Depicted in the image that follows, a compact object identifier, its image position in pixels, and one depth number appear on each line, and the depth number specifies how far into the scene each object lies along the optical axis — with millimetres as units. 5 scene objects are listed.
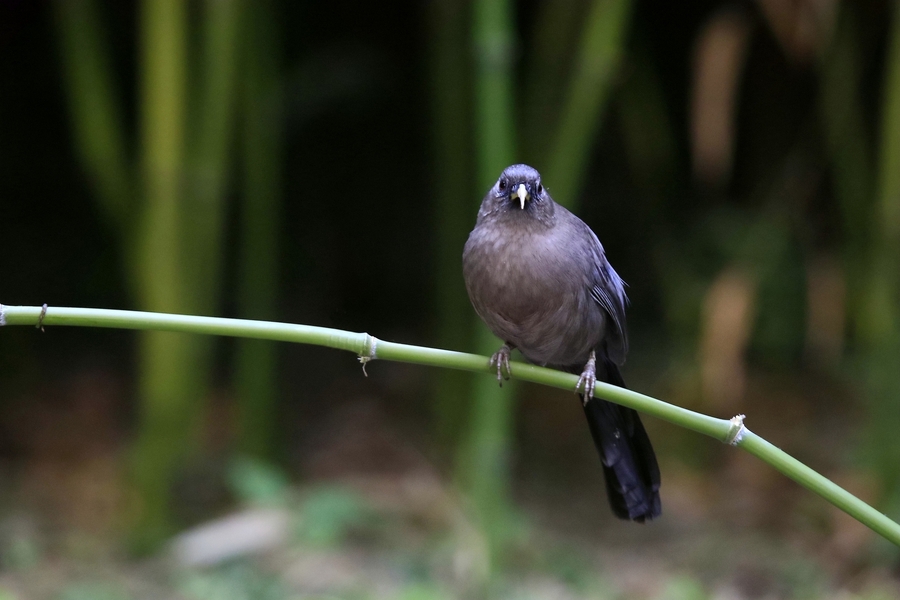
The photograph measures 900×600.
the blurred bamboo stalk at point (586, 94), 5766
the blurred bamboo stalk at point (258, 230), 7082
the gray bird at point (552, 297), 3633
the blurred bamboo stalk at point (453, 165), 6973
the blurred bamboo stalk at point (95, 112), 6668
